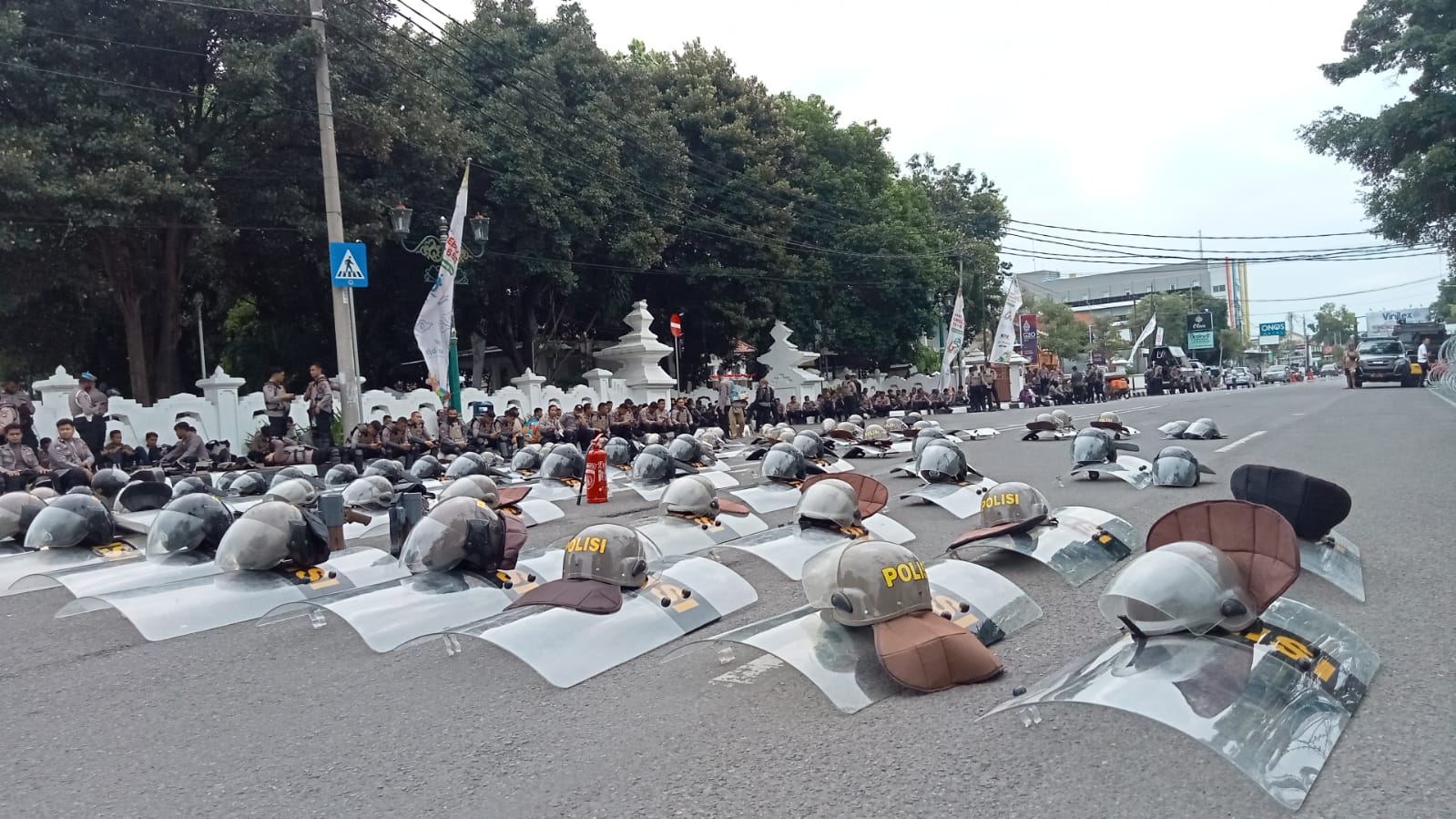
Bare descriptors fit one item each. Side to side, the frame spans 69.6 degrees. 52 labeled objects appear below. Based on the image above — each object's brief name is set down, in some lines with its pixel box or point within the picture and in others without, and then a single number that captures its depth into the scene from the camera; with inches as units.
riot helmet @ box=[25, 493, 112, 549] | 370.3
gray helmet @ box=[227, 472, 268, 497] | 516.4
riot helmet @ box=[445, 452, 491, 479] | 531.8
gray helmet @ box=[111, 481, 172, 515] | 458.9
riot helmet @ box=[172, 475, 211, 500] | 446.3
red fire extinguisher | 520.1
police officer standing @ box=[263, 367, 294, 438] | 745.6
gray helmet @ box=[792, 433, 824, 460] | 596.2
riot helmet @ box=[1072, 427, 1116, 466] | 539.2
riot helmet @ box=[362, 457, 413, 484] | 547.6
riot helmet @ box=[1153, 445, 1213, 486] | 483.5
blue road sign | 708.7
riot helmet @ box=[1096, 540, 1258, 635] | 174.7
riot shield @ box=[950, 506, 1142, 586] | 295.7
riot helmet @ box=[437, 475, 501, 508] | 372.9
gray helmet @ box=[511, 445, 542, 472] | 644.1
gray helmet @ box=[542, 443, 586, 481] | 578.9
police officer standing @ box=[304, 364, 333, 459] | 738.8
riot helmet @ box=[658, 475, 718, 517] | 369.1
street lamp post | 873.5
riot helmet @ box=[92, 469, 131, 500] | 516.1
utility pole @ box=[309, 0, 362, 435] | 726.5
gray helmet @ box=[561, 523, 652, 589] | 249.3
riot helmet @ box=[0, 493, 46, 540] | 403.5
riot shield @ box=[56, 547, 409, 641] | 273.4
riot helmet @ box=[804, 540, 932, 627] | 198.8
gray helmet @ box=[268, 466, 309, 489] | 496.4
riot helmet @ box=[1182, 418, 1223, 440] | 768.3
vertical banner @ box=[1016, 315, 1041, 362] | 2202.3
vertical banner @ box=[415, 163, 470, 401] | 794.8
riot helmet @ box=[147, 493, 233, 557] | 331.6
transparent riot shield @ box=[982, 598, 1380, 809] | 146.3
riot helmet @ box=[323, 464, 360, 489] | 553.6
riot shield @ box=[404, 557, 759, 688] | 217.5
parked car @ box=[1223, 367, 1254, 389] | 2669.8
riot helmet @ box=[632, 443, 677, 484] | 540.1
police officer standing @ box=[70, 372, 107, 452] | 646.5
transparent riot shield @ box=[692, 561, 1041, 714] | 189.8
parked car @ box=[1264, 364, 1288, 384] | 3038.9
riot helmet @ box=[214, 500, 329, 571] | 292.0
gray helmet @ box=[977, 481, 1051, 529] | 318.3
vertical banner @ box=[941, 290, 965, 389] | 1667.1
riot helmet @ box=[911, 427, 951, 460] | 597.6
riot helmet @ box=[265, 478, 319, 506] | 401.4
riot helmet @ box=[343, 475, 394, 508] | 464.1
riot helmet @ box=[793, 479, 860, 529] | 337.1
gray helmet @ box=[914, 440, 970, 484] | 476.1
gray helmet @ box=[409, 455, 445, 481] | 580.7
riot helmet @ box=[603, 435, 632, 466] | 689.6
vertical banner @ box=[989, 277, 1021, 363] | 1675.7
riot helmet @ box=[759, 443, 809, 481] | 483.8
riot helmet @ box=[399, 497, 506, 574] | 274.7
